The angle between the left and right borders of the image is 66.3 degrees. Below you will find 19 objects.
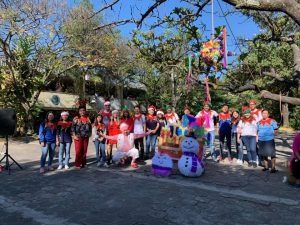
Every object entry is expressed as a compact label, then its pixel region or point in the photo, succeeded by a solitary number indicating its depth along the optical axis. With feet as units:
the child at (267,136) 19.61
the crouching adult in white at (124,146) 21.47
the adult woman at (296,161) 16.07
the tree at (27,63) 39.83
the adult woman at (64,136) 20.63
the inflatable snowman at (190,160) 18.14
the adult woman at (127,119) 22.62
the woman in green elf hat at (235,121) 23.84
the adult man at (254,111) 21.17
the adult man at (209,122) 23.55
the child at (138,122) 23.61
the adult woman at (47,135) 19.84
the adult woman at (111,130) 22.32
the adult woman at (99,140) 21.67
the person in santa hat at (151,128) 24.69
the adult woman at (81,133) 20.97
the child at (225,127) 23.22
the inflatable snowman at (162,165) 18.66
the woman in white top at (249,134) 21.01
